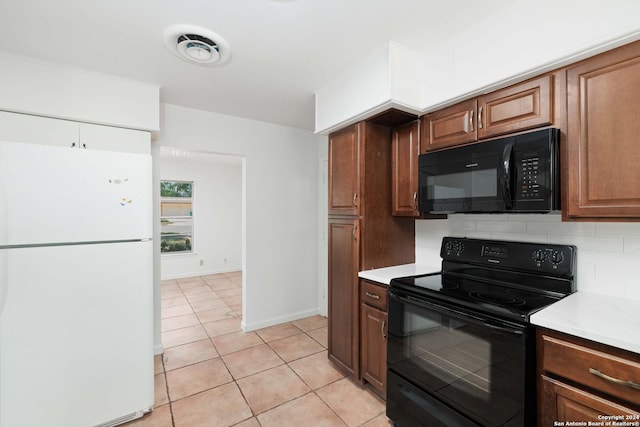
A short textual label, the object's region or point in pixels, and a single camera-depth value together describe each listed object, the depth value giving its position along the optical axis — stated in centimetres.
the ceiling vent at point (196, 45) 168
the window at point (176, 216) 580
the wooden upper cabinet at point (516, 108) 144
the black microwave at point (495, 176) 138
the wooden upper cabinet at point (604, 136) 119
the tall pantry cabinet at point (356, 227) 217
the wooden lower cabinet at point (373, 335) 196
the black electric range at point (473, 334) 123
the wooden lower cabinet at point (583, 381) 98
